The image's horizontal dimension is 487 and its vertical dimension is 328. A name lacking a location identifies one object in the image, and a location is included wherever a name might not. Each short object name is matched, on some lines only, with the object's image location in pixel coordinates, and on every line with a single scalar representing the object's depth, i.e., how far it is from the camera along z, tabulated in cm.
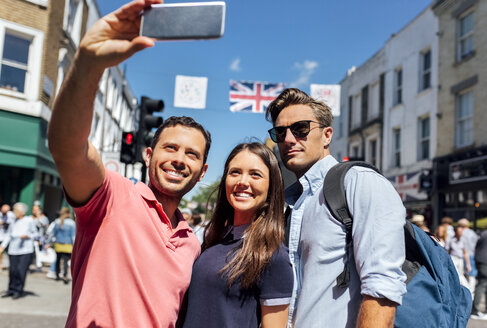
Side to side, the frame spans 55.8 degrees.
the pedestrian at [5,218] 1189
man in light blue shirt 186
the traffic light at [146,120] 838
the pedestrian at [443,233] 1003
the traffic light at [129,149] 871
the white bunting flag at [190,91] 1373
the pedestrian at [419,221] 850
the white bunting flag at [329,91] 1457
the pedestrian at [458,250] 1003
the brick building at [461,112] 1419
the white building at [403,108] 1711
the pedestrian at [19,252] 867
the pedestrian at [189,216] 1173
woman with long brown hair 224
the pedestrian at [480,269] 893
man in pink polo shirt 130
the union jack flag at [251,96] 1385
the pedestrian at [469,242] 1044
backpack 190
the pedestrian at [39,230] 1235
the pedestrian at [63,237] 1080
